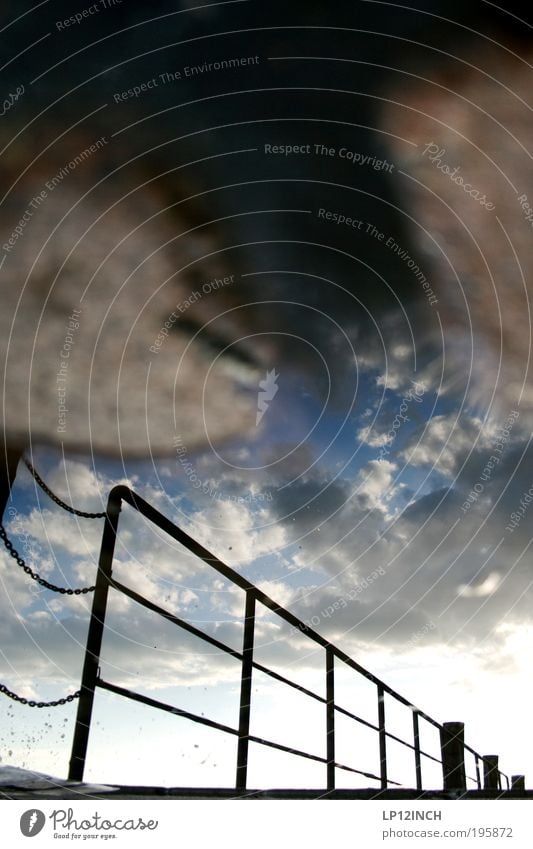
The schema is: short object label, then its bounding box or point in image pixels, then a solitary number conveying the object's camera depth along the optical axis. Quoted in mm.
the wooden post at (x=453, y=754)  4914
